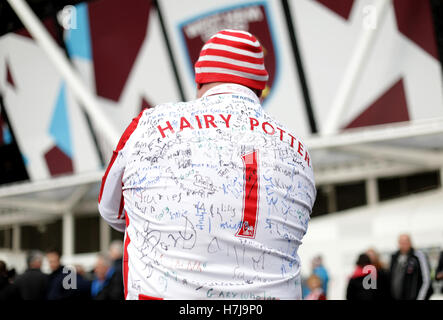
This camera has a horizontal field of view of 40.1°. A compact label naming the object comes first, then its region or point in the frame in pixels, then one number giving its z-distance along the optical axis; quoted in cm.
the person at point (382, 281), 615
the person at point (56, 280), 548
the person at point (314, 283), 805
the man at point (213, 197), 169
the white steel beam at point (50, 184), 1656
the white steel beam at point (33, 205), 1841
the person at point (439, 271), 753
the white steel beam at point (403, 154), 1418
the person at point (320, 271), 1041
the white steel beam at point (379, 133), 1284
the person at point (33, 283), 773
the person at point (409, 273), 773
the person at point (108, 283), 624
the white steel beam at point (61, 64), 1602
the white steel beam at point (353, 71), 1314
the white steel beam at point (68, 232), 1986
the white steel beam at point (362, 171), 1540
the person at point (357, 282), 493
